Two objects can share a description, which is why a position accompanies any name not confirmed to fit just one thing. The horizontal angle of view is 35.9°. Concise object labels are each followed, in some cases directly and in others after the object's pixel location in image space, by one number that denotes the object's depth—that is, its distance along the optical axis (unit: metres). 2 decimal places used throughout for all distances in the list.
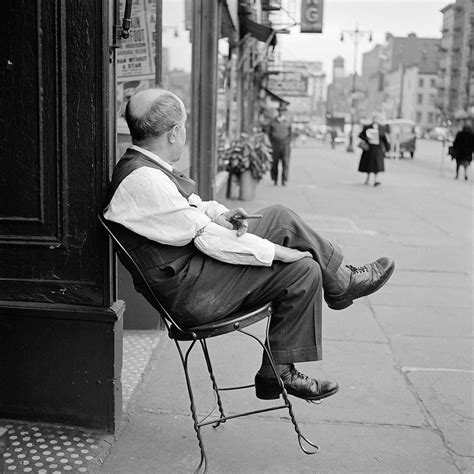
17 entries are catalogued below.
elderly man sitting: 3.06
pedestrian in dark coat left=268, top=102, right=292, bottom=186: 17.38
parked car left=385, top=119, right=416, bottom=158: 37.00
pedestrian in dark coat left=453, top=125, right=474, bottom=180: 22.00
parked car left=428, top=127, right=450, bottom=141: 86.81
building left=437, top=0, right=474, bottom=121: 90.88
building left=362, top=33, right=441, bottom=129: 134.25
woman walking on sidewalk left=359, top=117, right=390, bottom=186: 18.27
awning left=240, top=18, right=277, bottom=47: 15.87
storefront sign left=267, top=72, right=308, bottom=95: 30.31
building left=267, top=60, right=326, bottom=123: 30.39
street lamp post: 44.67
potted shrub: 13.40
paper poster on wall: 4.70
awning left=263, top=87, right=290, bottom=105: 30.06
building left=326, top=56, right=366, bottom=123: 120.68
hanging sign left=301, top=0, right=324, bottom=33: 24.22
